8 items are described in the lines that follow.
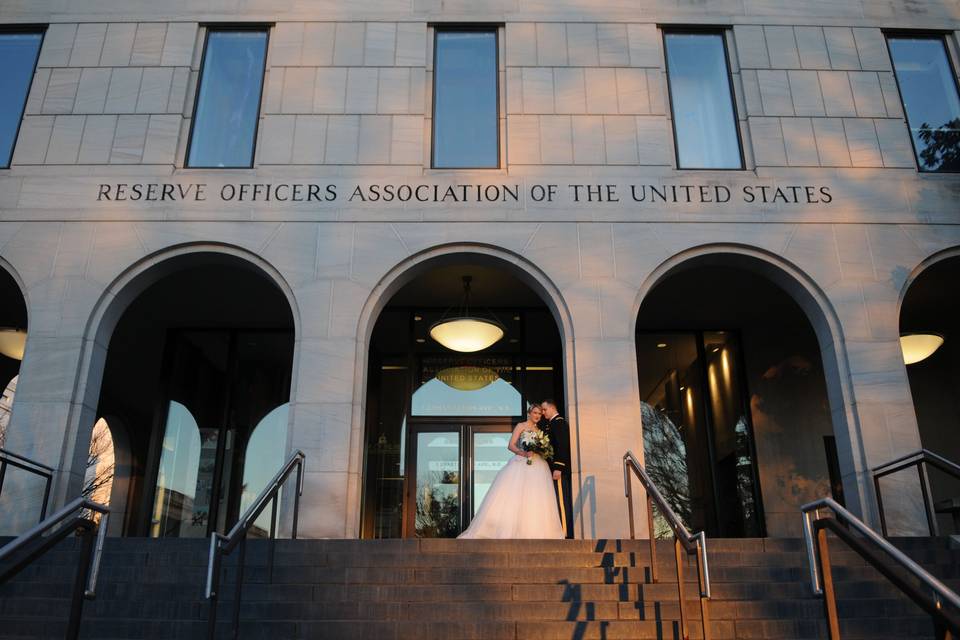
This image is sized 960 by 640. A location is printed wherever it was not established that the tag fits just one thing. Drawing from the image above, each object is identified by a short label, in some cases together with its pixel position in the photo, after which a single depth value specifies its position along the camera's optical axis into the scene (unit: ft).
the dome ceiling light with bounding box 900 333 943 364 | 45.16
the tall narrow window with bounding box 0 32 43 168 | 41.34
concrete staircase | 21.93
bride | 34.63
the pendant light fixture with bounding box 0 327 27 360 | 45.29
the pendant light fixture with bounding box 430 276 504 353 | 43.19
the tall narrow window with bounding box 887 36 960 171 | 41.55
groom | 37.22
